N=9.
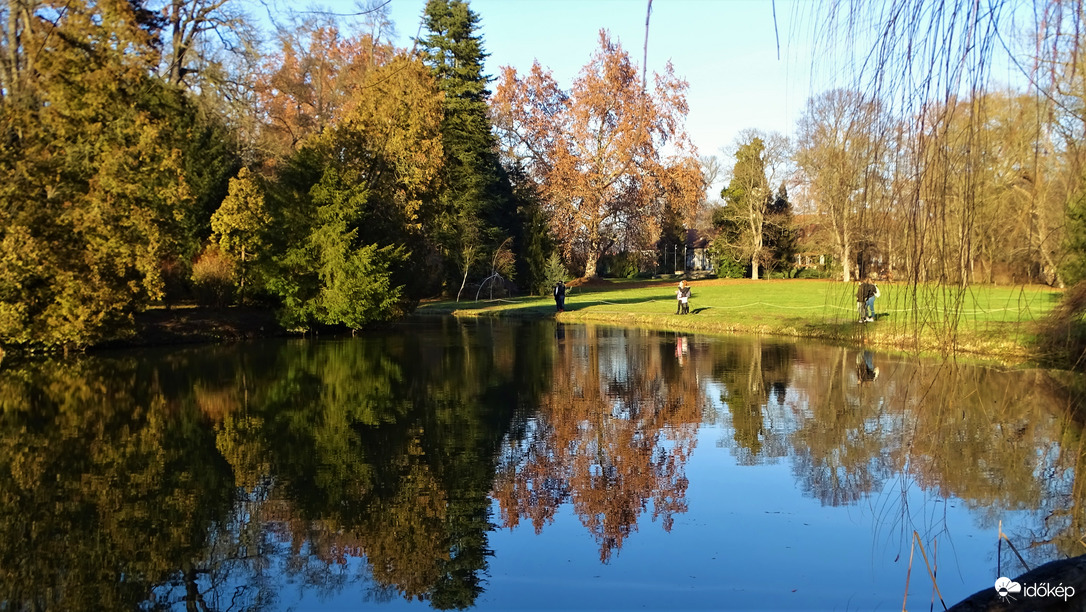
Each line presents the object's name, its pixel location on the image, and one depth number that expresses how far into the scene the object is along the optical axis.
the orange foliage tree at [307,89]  41.28
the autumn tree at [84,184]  19.61
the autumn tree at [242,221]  26.80
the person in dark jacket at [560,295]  38.03
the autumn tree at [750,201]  58.25
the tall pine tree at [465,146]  49.09
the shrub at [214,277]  27.14
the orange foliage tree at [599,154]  50.66
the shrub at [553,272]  49.22
